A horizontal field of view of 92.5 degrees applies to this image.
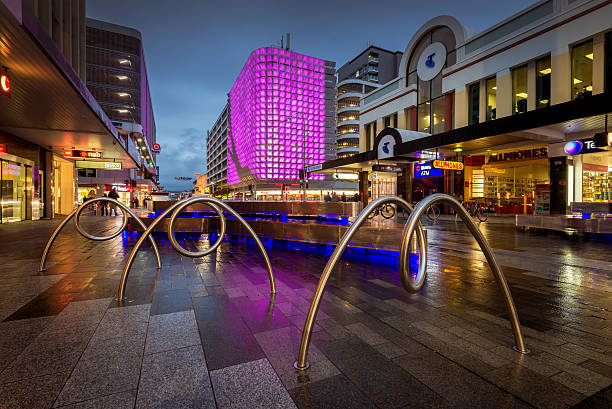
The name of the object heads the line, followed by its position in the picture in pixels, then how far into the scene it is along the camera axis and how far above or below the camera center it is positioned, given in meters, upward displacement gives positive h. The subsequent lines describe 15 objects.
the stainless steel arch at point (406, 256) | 2.31 -0.51
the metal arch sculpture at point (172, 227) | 3.92 -0.44
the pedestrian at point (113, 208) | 17.93 -0.90
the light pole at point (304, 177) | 26.93 +2.06
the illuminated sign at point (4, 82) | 7.21 +2.91
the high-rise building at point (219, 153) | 135.00 +23.94
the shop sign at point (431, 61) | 23.30 +11.31
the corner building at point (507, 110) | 14.48 +6.01
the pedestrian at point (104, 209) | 26.22 -0.89
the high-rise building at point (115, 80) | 47.24 +21.41
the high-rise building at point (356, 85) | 80.50 +31.30
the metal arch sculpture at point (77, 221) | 5.55 -0.43
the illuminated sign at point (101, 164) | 22.95 +2.86
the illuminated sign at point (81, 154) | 18.88 +2.97
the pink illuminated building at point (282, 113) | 95.62 +29.45
